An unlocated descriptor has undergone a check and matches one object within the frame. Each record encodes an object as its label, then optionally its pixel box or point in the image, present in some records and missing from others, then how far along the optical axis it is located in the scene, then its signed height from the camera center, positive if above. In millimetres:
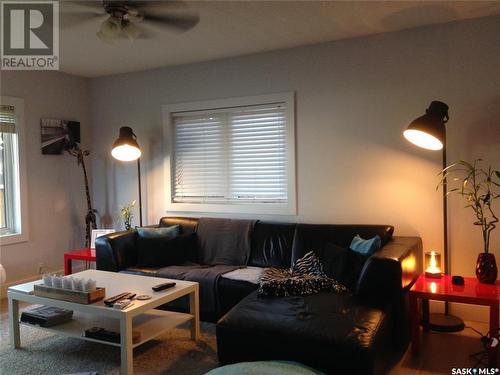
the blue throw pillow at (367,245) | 2957 -525
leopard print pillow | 2822 -752
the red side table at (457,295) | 2484 -765
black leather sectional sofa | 2168 -827
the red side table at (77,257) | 3994 -767
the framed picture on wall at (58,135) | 4500 +456
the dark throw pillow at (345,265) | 2908 -651
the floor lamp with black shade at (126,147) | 4008 +271
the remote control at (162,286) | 2759 -738
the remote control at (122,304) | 2418 -745
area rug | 2578 -1171
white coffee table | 2381 -856
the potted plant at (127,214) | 4484 -419
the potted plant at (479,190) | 2980 -149
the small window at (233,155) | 3979 +185
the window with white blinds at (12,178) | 4184 -7
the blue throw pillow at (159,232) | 3844 -528
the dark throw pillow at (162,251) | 3623 -663
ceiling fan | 2674 +1115
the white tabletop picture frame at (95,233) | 4355 -594
